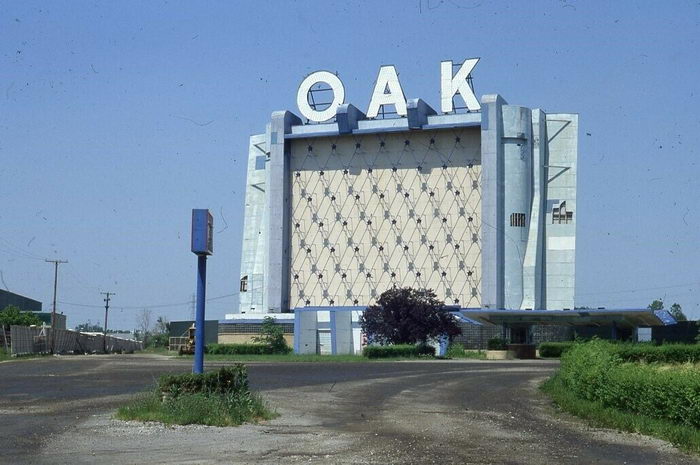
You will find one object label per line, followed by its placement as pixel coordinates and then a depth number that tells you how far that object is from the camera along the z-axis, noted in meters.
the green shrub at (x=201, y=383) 23.17
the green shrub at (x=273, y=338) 106.19
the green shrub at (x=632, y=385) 20.45
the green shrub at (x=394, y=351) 83.06
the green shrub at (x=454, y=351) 91.88
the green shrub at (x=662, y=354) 48.62
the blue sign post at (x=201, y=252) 24.06
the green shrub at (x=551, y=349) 88.56
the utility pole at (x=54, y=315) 101.25
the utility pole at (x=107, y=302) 170.35
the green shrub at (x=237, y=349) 98.94
